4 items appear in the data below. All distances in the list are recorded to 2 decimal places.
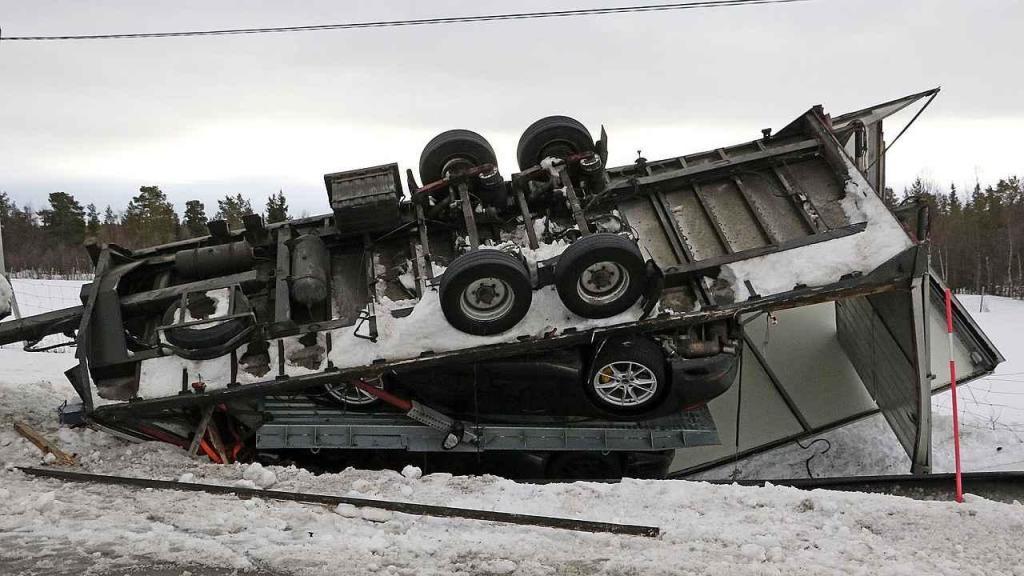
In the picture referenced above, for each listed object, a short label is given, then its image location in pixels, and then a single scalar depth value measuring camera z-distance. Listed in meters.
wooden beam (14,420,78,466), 5.35
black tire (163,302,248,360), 5.53
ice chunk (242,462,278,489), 4.79
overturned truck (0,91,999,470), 5.38
